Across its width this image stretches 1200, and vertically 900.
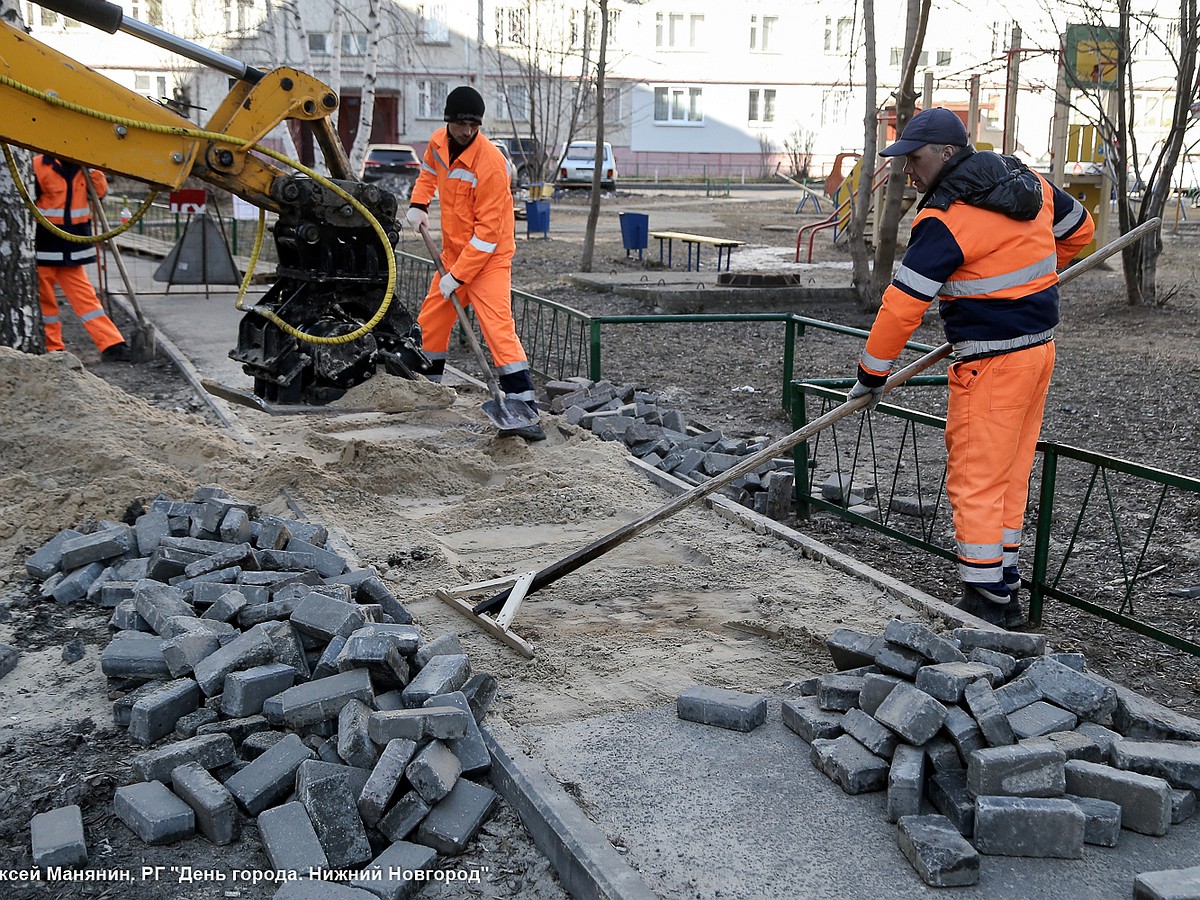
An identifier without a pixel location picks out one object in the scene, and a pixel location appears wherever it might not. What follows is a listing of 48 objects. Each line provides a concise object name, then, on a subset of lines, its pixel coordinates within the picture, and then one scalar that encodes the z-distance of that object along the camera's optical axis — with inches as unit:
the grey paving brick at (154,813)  125.2
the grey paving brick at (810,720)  139.9
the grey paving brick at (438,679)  140.4
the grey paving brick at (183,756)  132.3
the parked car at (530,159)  1169.4
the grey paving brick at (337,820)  122.7
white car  1346.0
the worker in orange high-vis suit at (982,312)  169.2
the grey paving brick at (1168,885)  107.0
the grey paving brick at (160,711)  142.5
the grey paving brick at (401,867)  116.3
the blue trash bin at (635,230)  715.4
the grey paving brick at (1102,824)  121.3
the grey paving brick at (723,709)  144.5
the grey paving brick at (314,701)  140.5
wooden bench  652.7
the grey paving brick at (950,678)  133.2
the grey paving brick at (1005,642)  148.6
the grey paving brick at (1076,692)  135.5
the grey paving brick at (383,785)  125.6
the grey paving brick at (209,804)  125.7
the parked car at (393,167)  1162.0
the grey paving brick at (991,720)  127.6
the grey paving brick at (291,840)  119.9
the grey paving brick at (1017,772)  122.3
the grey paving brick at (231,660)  147.1
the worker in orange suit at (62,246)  361.4
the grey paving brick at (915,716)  129.4
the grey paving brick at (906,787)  125.0
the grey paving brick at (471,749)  133.6
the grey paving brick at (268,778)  128.8
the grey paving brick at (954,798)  122.2
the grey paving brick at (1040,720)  130.3
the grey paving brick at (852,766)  130.6
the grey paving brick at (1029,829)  119.3
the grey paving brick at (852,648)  150.9
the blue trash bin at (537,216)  873.5
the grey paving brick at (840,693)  142.7
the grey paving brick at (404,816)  125.6
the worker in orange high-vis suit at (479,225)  276.5
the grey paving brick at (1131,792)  122.6
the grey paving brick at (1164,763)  126.9
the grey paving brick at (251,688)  143.3
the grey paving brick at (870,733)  132.3
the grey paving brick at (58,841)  119.8
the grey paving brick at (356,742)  133.0
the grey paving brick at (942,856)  114.5
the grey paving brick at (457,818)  124.3
